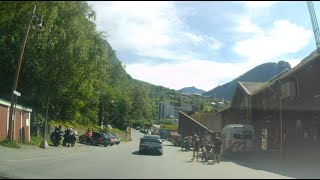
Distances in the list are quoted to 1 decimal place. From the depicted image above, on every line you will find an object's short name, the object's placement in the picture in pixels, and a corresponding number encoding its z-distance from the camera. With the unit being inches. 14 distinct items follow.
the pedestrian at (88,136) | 1448.2
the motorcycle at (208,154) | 847.8
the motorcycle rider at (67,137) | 1128.3
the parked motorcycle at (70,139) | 1131.5
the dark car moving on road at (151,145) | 983.6
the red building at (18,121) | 930.7
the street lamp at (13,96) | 832.7
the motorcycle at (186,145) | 1434.2
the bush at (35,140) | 1017.1
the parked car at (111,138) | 1498.6
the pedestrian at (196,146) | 912.8
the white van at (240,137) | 1068.5
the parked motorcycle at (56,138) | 1092.6
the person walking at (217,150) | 798.4
